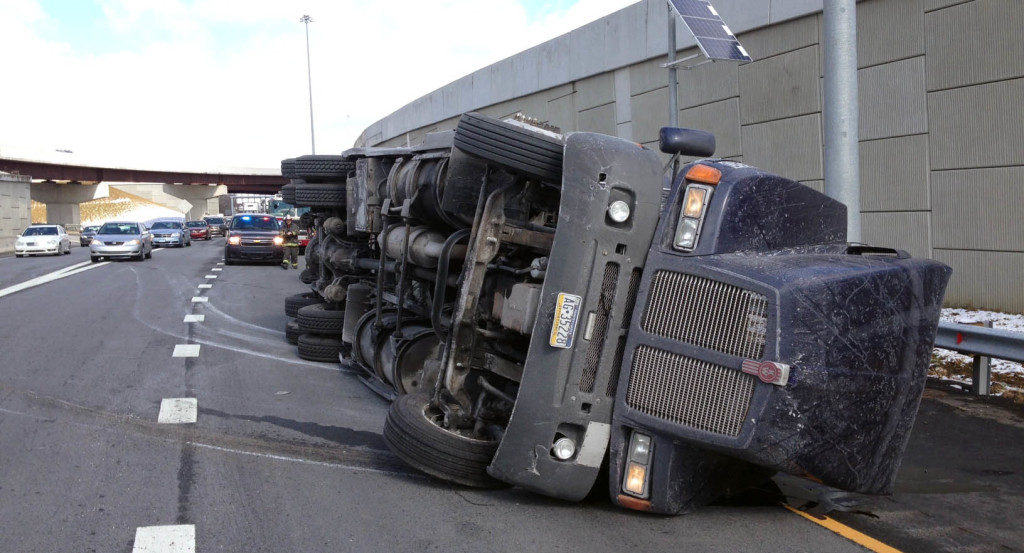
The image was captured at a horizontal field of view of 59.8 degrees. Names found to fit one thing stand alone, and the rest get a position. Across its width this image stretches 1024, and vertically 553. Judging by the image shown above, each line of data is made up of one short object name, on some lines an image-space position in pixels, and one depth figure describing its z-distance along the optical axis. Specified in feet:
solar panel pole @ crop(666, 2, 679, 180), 37.93
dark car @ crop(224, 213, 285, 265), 92.94
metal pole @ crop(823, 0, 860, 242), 27.81
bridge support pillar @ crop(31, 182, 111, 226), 255.50
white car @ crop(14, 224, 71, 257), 118.01
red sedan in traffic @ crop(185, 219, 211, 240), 199.52
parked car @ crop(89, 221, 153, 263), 99.71
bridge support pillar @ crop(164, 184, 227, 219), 297.53
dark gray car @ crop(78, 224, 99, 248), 173.99
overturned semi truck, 13.67
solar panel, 36.35
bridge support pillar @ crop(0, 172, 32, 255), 191.93
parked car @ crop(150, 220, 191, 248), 150.72
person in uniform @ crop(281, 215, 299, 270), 89.97
